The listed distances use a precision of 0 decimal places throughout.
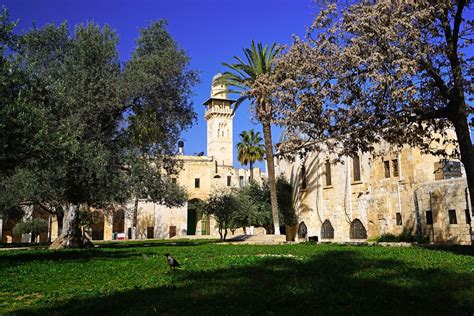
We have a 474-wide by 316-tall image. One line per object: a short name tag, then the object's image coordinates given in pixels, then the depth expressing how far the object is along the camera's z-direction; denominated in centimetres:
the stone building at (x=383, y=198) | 2289
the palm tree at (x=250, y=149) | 5453
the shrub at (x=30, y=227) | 4462
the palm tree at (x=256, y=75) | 2909
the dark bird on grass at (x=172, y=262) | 944
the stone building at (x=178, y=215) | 5175
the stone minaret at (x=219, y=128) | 6986
